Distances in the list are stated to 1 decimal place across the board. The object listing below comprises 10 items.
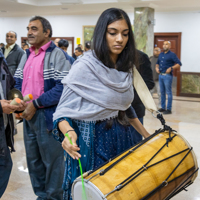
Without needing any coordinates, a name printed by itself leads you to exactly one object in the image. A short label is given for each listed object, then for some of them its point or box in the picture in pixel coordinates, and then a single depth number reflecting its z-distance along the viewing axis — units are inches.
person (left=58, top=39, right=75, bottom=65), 209.6
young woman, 65.2
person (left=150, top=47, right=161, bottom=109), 372.3
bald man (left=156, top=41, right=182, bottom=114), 296.5
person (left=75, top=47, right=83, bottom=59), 303.3
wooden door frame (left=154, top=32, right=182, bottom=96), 420.3
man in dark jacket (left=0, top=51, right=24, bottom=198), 87.8
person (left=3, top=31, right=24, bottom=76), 203.5
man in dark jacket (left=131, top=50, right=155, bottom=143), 124.2
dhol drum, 55.9
